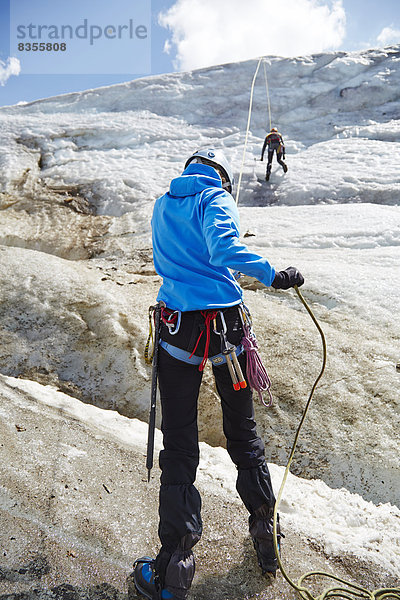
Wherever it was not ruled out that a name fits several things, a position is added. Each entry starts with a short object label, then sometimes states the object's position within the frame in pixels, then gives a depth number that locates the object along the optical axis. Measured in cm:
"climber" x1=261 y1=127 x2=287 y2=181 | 1525
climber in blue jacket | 246
